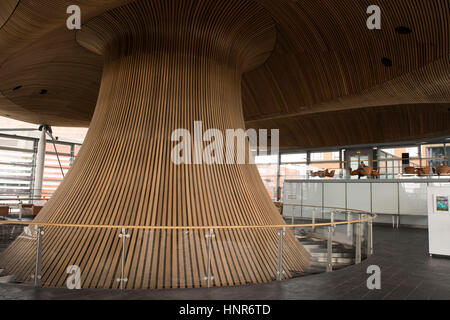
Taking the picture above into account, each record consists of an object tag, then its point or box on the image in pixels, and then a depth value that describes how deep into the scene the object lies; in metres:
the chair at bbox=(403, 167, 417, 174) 13.27
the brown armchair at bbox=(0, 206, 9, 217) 11.19
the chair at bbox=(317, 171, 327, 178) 15.53
